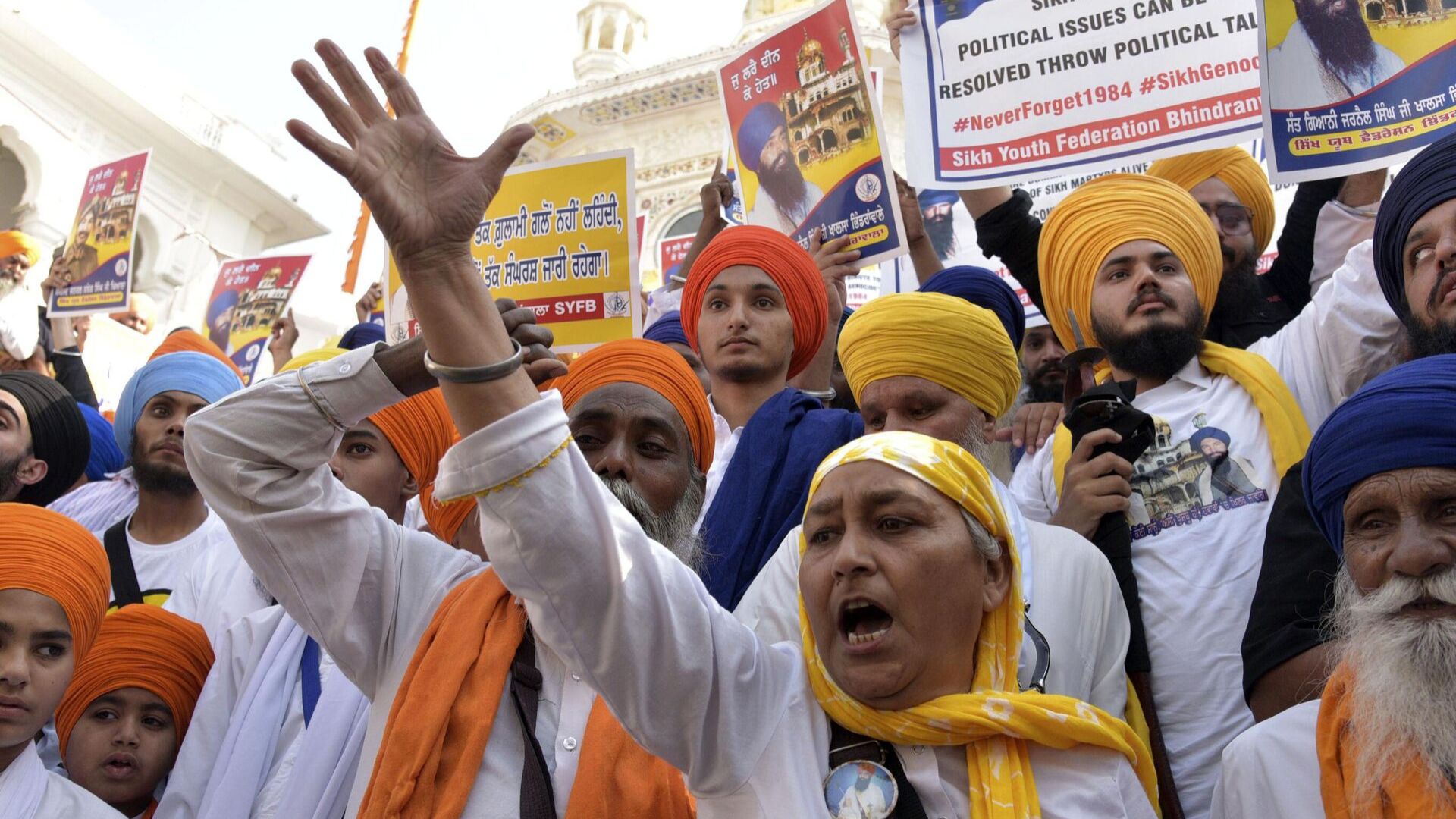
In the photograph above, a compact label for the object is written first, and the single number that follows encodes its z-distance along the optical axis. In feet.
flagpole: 24.85
